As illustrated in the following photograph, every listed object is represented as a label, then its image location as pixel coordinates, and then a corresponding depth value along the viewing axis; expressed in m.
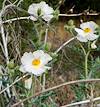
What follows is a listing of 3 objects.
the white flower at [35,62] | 0.93
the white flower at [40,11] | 1.05
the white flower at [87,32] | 1.07
